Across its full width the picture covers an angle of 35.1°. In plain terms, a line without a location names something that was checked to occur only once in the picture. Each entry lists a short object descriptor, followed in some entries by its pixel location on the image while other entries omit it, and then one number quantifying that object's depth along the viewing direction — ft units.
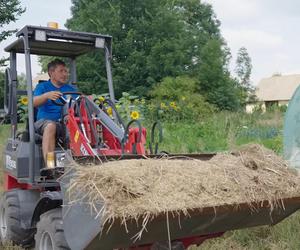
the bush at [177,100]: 43.98
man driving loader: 16.05
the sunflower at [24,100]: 22.69
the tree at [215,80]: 78.64
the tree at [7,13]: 78.12
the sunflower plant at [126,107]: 32.71
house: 191.48
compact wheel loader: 11.43
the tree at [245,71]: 146.20
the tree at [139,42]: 77.35
